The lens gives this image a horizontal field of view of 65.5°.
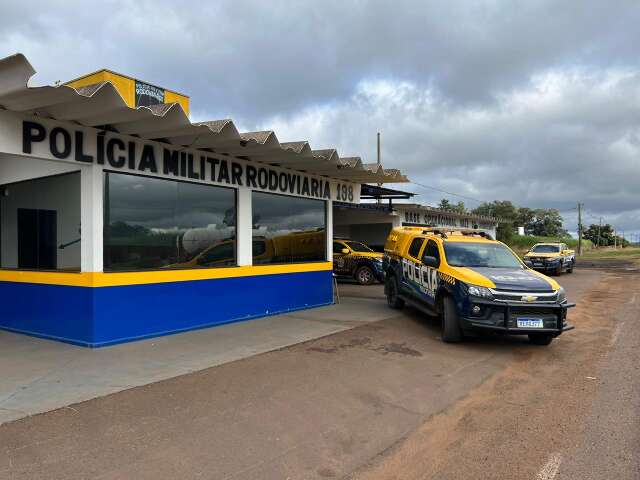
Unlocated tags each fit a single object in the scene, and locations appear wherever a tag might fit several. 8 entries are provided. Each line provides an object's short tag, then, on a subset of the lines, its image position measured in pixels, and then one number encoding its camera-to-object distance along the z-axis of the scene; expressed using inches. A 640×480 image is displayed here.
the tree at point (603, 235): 3946.9
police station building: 273.3
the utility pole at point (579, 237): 2266.2
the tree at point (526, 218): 3493.1
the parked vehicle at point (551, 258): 1005.8
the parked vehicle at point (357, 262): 735.1
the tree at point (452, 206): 3145.2
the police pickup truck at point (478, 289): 296.8
